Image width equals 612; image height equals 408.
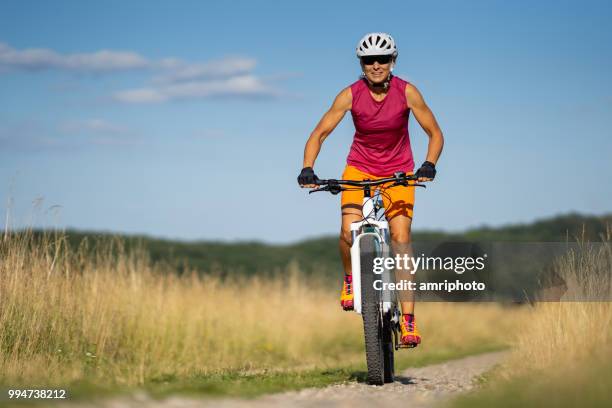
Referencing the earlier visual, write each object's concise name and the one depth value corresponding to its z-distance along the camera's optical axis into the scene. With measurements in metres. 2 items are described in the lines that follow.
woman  17.97
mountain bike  16.73
